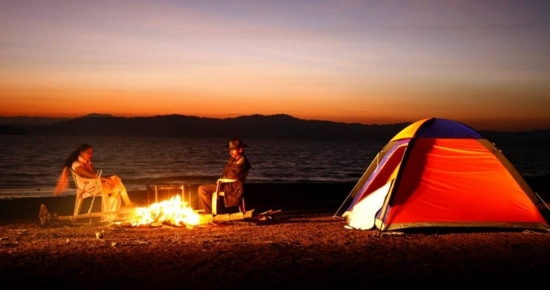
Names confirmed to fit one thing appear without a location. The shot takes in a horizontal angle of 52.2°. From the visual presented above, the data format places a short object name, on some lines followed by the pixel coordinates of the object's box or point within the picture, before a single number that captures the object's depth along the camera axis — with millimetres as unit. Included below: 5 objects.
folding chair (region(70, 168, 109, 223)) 10438
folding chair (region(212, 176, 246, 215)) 10817
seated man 10836
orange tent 9727
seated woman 10422
